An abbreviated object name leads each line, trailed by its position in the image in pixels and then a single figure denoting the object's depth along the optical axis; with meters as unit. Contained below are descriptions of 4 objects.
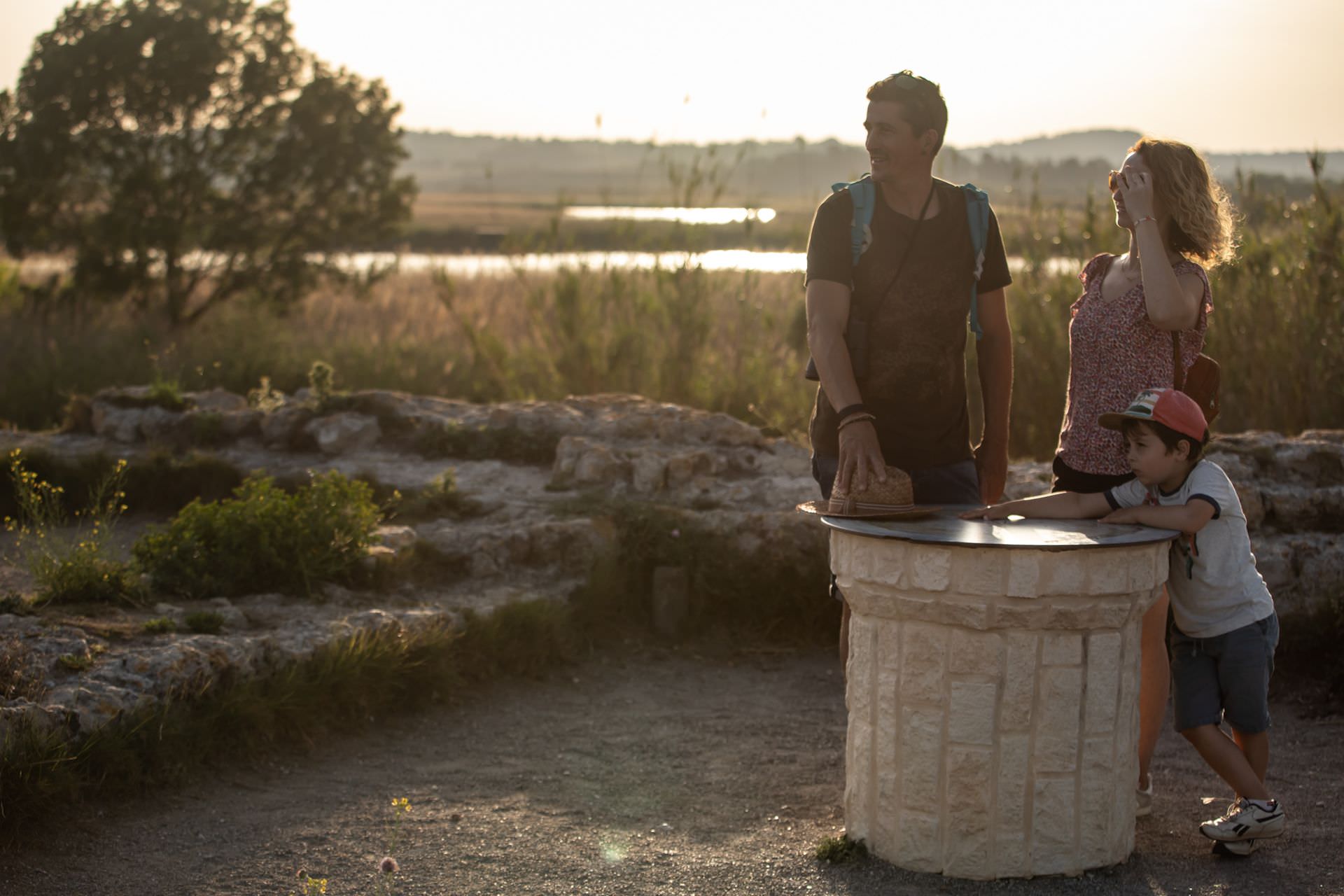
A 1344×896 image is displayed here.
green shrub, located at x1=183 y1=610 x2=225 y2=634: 5.24
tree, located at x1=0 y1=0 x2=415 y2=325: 13.67
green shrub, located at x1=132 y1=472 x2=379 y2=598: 5.85
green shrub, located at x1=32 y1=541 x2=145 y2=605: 5.46
